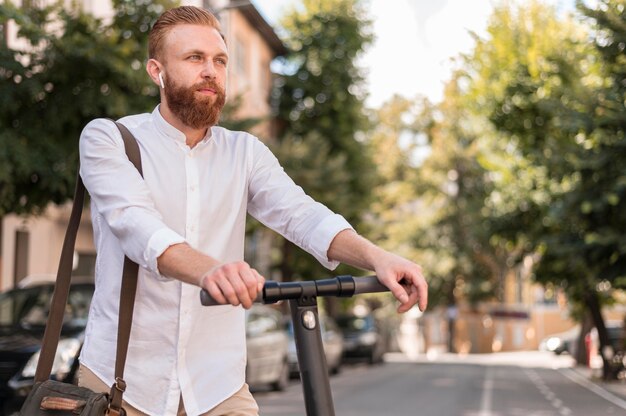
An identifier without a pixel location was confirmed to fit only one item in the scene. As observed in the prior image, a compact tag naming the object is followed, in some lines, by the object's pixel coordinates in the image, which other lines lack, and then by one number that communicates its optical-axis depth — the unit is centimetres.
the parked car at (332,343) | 2644
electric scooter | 221
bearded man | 249
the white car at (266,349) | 1792
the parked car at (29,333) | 1034
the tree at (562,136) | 1634
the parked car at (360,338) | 3300
